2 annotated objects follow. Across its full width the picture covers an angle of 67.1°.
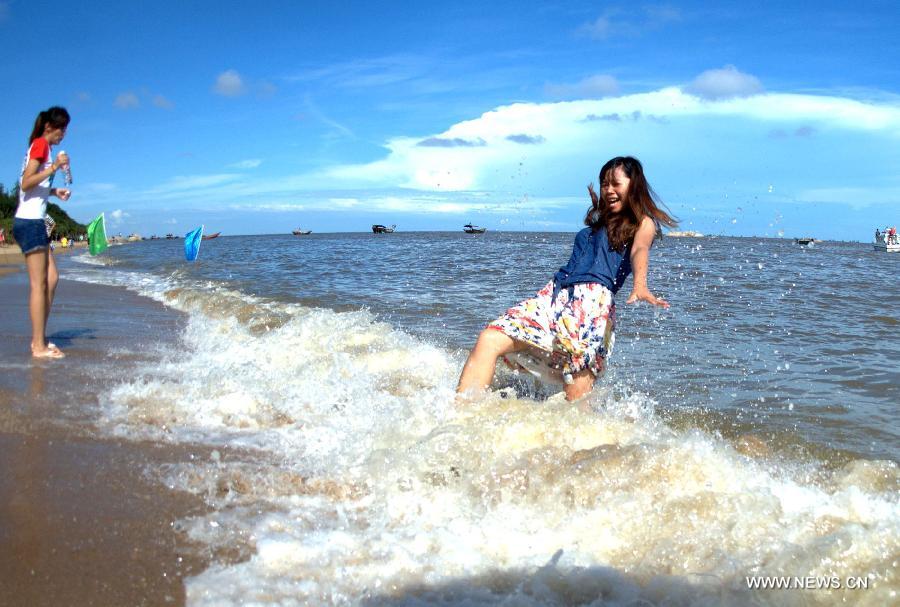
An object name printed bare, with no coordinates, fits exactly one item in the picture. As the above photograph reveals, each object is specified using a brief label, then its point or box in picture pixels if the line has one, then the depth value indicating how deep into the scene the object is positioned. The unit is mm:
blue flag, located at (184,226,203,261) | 22906
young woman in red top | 5906
